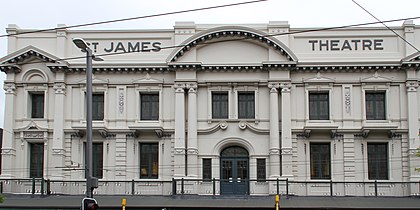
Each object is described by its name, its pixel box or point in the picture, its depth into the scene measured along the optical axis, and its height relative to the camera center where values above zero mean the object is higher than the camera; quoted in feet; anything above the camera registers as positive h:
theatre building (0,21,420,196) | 117.70 +10.76
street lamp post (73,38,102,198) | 68.08 +2.39
